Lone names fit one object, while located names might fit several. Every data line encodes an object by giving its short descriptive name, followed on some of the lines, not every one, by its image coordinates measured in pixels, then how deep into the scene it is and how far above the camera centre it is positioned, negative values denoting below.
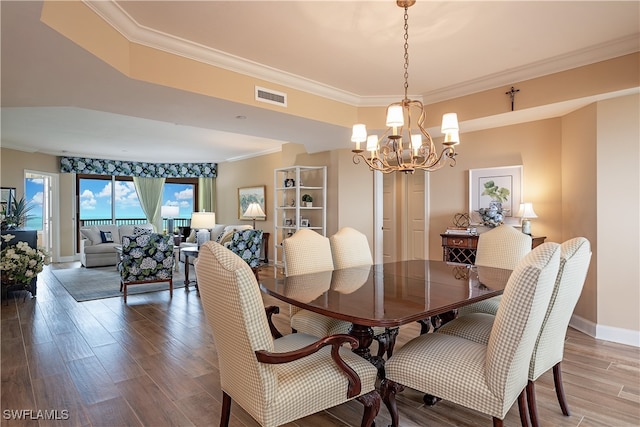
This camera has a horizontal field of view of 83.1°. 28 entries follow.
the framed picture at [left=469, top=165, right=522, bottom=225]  4.39 +0.21
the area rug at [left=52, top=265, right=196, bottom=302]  5.20 -1.20
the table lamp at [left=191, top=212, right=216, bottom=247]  6.73 -0.22
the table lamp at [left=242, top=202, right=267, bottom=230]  7.02 -0.07
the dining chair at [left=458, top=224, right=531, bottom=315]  3.10 -0.37
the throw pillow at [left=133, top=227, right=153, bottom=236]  8.24 -0.46
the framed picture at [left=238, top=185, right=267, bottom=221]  8.24 +0.26
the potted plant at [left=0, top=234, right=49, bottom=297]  4.50 -0.69
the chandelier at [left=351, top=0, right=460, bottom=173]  2.46 +0.49
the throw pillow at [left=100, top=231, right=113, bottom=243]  7.95 -0.60
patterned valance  8.73 +1.08
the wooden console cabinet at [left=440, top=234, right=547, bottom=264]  4.34 -0.51
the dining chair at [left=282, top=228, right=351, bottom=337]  2.55 -0.46
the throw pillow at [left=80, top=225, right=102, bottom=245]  7.75 -0.53
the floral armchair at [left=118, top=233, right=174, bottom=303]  4.79 -0.68
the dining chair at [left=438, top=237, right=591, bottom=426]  1.87 -0.63
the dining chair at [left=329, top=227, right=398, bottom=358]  3.18 -0.38
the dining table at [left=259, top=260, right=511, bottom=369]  1.76 -0.51
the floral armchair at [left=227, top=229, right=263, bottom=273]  5.13 -0.52
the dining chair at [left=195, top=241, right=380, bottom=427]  1.48 -0.72
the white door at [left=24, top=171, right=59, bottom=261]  8.11 +0.12
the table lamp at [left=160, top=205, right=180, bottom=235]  7.84 -0.04
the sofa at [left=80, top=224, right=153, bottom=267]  7.46 -0.73
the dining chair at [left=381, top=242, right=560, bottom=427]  1.53 -0.75
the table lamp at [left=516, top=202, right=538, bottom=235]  4.01 -0.09
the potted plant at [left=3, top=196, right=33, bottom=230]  4.96 -0.10
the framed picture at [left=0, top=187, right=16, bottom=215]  6.54 +0.29
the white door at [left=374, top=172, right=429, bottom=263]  5.55 -0.16
